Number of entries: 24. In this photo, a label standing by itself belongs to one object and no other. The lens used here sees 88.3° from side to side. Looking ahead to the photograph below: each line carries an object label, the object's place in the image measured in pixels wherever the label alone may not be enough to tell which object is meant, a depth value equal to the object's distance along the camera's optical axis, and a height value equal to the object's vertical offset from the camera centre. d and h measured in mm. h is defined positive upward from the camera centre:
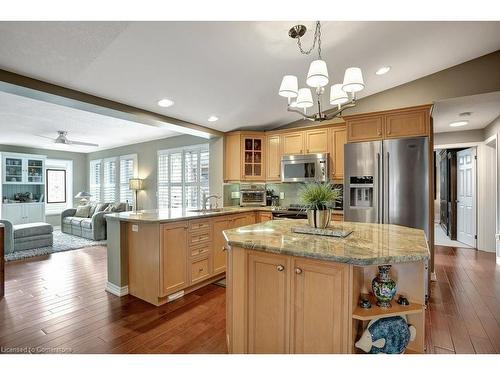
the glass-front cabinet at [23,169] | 6630 +466
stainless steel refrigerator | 3068 +45
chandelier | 1748 +737
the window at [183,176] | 5684 +234
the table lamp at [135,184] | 6273 +60
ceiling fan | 5406 +1022
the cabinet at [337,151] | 4031 +550
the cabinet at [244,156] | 4672 +550
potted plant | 1881 -120
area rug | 4418 -1186
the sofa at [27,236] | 4508 -928
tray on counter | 1789 -330
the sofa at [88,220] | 5770 -789
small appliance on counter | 4758 -186
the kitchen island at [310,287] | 1346 -602
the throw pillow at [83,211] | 6648 -631
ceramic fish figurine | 1431 -855
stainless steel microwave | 4094 +299
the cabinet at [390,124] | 3164 +796
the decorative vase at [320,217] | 1940 -236
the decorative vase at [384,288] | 1519 -608
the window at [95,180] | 8062 +212
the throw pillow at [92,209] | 6617 -591
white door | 5148 -233
